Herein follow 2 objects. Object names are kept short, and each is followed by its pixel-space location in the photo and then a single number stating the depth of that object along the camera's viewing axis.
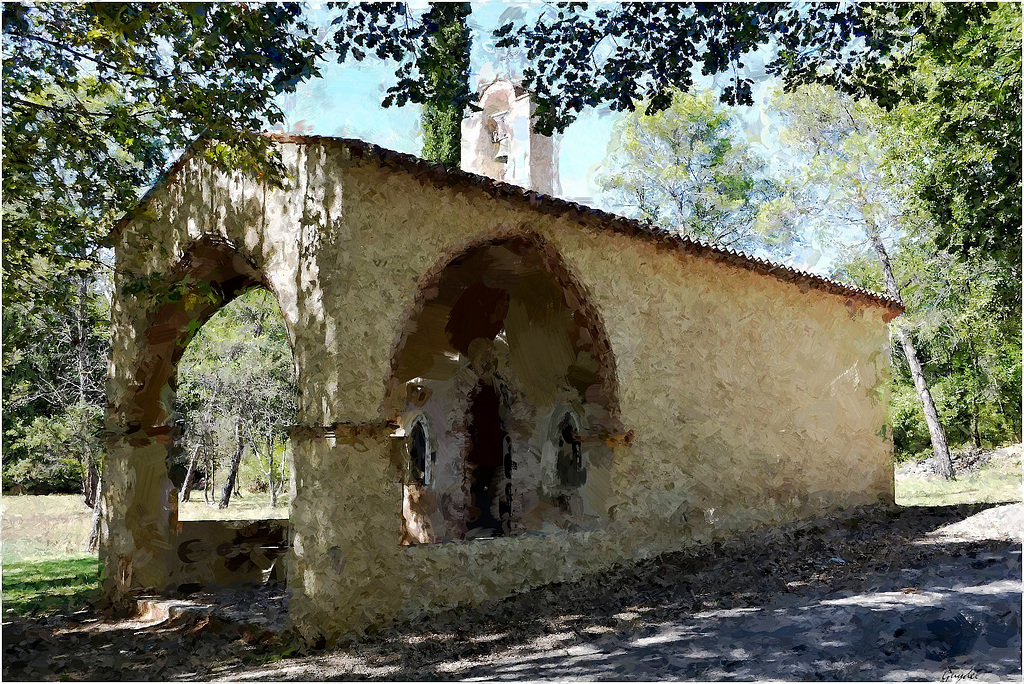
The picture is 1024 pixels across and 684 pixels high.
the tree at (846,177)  17.36
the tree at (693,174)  23.62
